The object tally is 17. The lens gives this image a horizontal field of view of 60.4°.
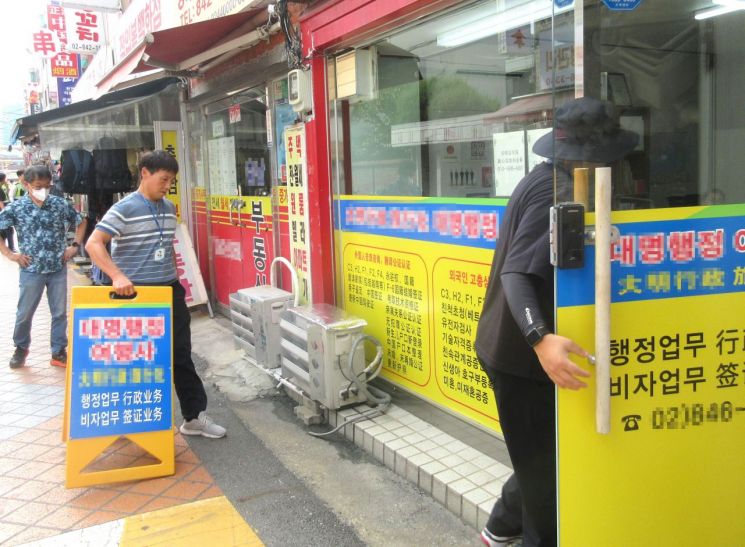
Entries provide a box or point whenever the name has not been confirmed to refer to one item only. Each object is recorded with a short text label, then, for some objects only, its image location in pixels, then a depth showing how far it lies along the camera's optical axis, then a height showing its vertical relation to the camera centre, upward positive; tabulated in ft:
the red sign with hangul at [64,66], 56.65 +12.92
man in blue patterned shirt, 19.30 -1.15
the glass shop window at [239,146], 21.47 +2.15
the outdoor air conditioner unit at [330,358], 13.83 -3.42
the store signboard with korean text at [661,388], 6.65 -2.13
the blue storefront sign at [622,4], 6.61 +1.93
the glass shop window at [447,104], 11.43 +1.97
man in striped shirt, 12.64 -0.76
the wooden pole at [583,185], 6.47 +0.06
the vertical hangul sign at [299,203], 17.10 -0.01
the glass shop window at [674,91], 6.68 +1.13
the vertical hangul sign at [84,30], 42.19 +11.95
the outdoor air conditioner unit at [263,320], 17.20 -3.15
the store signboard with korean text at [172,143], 27.12 +2.78
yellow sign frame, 12.02 -4.49
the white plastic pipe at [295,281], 17.35 -2.13
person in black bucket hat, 6.53 -1.42
